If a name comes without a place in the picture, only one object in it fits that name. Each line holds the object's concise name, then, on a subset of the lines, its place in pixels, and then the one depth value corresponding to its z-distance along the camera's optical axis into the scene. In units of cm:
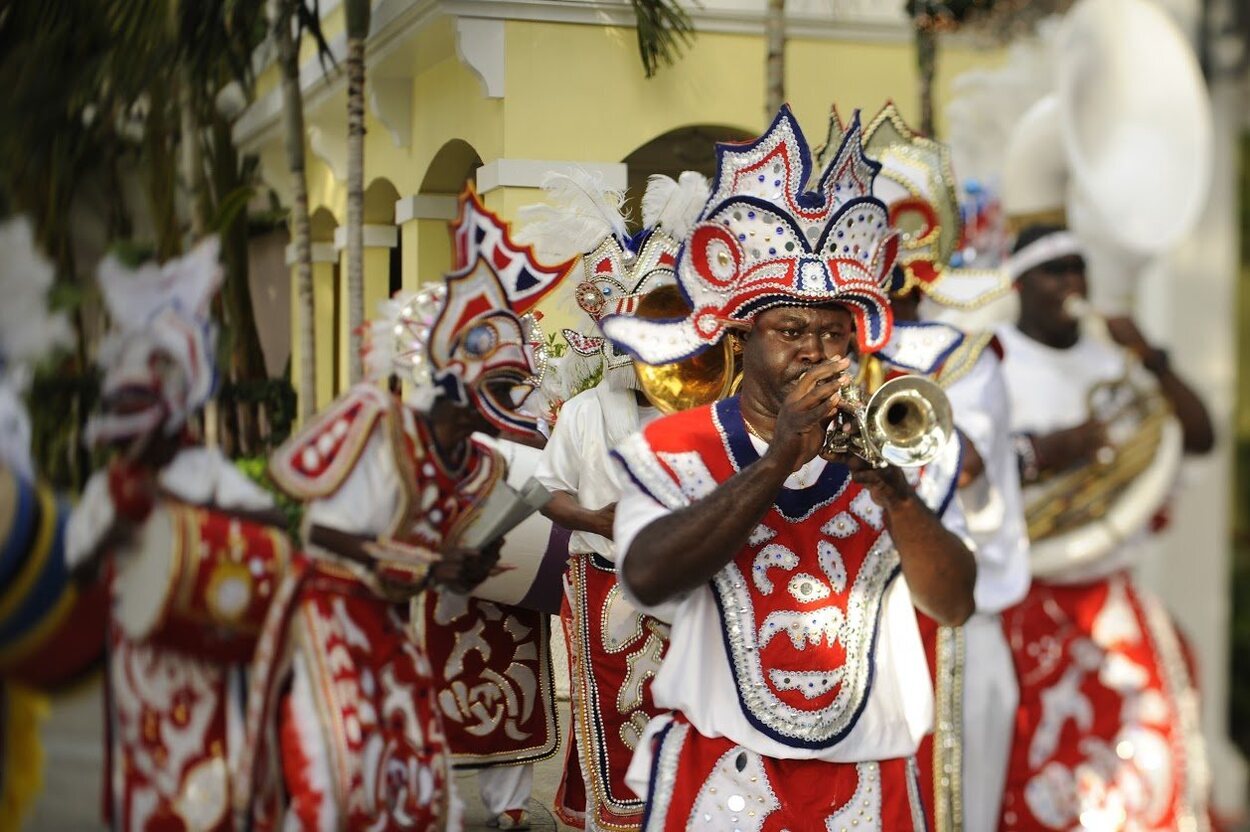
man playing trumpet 372
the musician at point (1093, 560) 362
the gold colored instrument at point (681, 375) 563
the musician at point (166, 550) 332
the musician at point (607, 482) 598
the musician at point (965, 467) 404
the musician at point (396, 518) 376
